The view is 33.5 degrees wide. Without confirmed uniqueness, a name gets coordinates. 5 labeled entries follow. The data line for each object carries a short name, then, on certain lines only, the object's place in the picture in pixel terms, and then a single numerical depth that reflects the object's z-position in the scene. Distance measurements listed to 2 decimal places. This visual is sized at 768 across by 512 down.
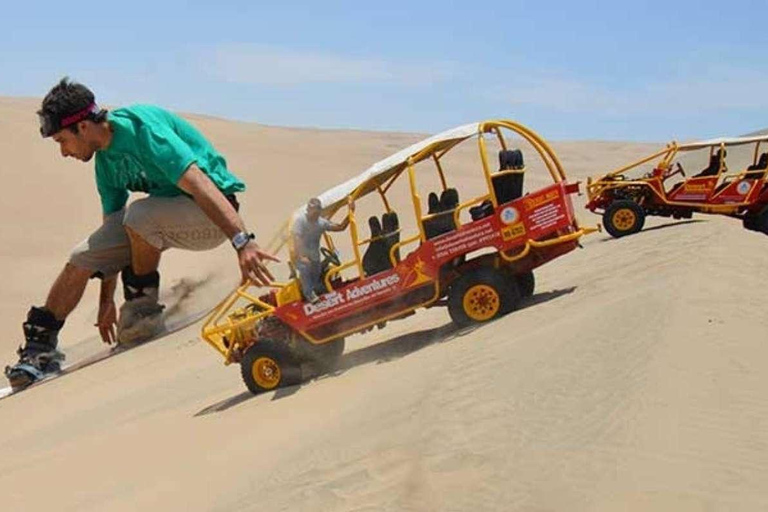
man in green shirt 6.65
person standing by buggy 7.14
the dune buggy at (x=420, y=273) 7.09
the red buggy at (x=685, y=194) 13.27
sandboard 8.73
